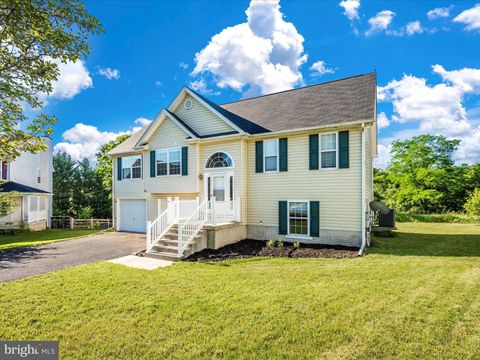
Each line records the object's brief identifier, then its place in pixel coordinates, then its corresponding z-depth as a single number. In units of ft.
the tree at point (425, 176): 91.15
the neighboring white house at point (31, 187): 64.75
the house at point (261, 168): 33.12
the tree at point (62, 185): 106.42
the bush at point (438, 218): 64.80
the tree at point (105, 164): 100.19
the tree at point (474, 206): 56.73
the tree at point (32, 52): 13.65
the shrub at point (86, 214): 89.15
